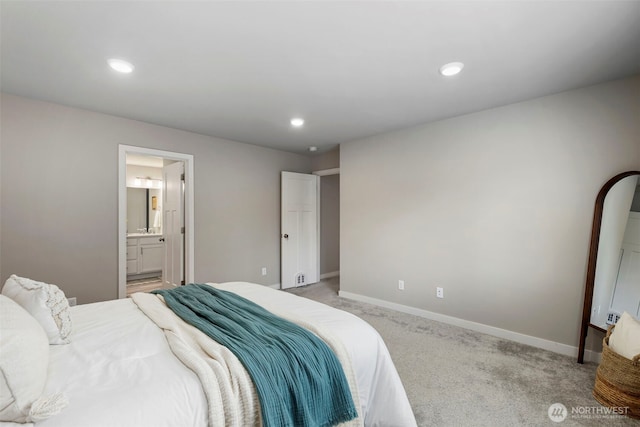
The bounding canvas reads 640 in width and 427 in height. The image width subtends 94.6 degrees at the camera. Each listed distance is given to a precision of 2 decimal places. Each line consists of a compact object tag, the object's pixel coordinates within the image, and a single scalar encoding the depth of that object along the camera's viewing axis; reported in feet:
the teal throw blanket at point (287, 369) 3.91
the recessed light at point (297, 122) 11.16
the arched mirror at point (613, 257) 7.61
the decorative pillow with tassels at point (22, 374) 2.94
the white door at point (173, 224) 13.26
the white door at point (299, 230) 16.25
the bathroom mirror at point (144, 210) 20.22
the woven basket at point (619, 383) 6.06
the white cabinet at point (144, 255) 18.24
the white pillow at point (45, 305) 4.51
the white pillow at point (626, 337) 6.27
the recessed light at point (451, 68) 7.14
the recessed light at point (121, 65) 6.98
